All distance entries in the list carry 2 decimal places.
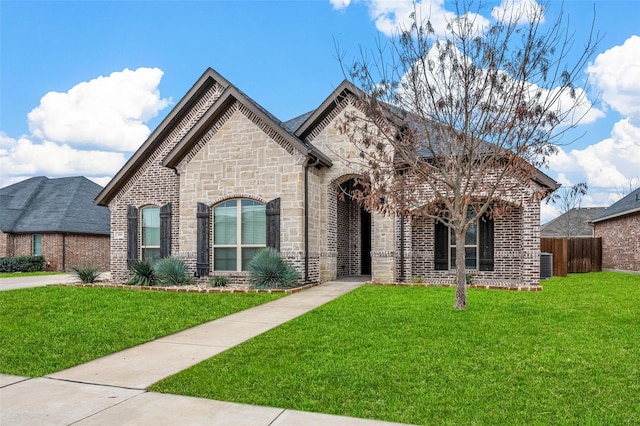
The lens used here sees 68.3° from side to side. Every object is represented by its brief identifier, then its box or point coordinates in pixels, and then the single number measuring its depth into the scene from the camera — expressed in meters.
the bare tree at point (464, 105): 9.28
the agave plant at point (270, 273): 13.00
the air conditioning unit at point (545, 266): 17.51
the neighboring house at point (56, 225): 27.44
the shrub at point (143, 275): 14.57
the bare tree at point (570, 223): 40.59
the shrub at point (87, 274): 15.80
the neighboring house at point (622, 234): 22.45
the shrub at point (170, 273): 14.27
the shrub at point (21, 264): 25.78
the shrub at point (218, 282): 13.70
